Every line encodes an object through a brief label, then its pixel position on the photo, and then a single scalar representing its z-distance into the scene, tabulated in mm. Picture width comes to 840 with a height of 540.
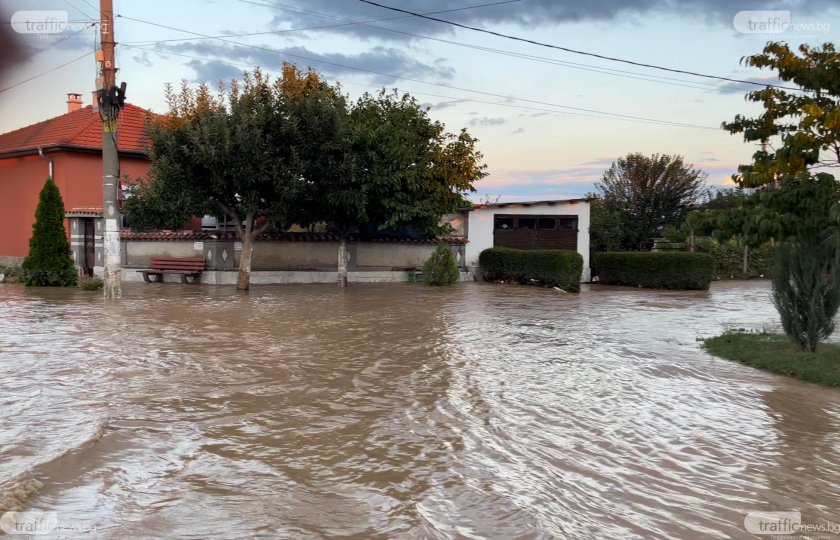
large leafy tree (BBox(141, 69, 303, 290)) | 17094
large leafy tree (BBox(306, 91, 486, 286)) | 18703
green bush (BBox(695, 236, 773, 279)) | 31703
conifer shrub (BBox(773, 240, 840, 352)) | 9180
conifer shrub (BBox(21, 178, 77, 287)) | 18297
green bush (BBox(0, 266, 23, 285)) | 19830
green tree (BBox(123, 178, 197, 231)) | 18125
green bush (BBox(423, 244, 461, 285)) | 22922
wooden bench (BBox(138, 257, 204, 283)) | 21578
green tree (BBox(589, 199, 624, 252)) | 31281
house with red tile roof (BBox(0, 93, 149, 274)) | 23250
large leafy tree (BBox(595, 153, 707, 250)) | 34125
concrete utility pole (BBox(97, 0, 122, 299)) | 15625
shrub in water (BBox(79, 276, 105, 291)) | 17781
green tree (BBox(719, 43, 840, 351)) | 9047
